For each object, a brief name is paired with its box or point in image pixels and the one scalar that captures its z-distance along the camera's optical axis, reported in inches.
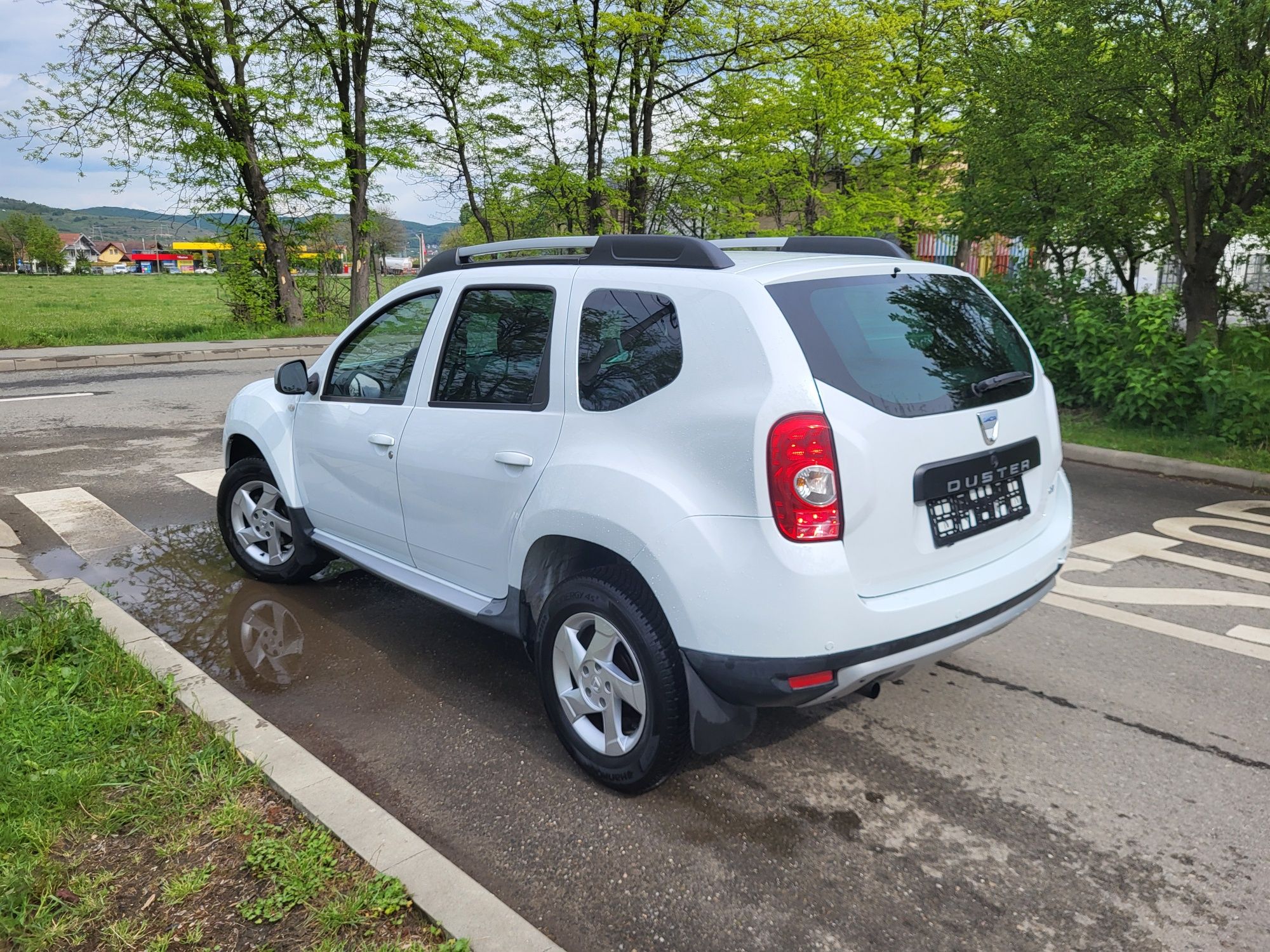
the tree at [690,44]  733.3
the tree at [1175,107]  337.7
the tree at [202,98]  795.4
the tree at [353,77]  871.1
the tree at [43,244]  5305.1
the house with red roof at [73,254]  6374.5
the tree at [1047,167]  375.9
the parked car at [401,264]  3201.3
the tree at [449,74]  843.4
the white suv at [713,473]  105.7
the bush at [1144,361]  334.6
